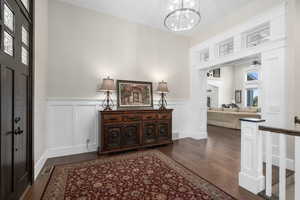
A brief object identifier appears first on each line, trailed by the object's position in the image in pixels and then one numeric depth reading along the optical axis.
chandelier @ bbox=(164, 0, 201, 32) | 2.42
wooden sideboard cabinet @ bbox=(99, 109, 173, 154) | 3.13
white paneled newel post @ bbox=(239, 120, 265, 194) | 1.88
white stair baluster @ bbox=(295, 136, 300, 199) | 1.48
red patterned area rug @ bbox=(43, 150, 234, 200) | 1.78
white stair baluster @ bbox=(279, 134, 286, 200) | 1.61
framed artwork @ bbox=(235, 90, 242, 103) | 10.65
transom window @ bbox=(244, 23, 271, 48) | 3.01
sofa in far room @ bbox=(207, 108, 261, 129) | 5.90
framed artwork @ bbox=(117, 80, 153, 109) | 3.73
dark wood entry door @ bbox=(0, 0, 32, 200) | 1.41
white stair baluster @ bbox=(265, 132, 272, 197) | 1.77
